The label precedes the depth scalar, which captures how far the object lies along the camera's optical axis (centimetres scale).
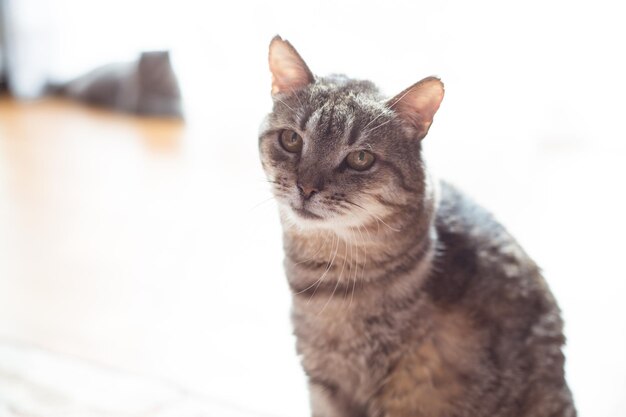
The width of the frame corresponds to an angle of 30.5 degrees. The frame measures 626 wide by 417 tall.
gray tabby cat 62
